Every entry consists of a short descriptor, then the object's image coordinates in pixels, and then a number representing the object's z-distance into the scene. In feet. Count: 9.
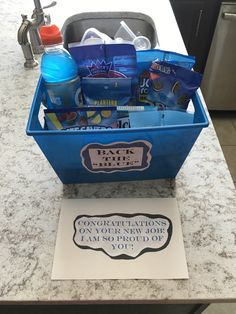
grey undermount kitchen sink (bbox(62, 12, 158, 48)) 3.29
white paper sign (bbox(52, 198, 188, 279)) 1.43
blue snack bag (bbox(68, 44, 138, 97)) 1.61
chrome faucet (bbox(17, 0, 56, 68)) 2.42
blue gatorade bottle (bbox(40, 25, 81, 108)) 1.63
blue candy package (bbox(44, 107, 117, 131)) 1.53
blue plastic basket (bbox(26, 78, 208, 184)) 1.35
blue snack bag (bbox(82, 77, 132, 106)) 1.66
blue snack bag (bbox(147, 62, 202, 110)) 1.54
